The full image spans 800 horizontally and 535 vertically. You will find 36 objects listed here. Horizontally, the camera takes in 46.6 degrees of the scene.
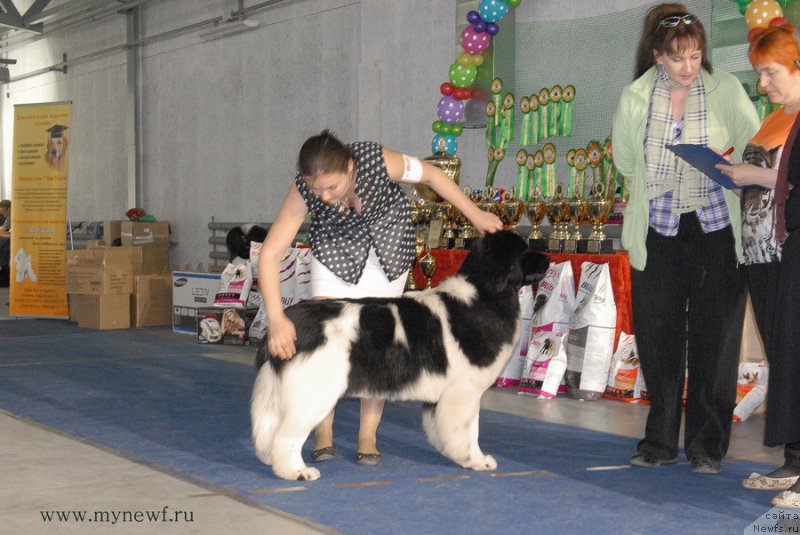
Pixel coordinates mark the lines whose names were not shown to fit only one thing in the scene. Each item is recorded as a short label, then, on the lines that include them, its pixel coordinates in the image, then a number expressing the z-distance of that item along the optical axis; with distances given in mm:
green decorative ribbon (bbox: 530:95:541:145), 6645
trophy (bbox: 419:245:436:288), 5707
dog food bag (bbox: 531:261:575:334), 4953
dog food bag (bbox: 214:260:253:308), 7254
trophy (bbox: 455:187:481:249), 5812
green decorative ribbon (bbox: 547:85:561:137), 6500
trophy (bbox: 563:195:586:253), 5219
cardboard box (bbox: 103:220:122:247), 10773
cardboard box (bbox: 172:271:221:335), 8164
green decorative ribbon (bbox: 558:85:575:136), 6406
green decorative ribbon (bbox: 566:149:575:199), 6085
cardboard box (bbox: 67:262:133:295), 8508
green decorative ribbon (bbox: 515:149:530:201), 6676
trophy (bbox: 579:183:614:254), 5070
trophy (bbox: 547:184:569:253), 5324
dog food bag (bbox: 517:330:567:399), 4844
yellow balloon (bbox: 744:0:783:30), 4812
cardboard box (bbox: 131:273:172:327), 8711
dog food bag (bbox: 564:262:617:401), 4738
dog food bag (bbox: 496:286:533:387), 5191
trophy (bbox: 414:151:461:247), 5961
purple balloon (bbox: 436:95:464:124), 6914
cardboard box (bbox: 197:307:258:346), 7168
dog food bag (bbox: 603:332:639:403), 4703
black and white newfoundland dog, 2859
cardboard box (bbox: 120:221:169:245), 10703
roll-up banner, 9547
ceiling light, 10531
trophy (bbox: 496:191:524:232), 5570
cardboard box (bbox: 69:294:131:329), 8500
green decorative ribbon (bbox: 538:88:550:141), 6578
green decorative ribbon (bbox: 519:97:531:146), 6672
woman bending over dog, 2971
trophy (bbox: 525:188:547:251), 5348
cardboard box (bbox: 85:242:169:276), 10906
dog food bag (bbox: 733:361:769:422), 4255
